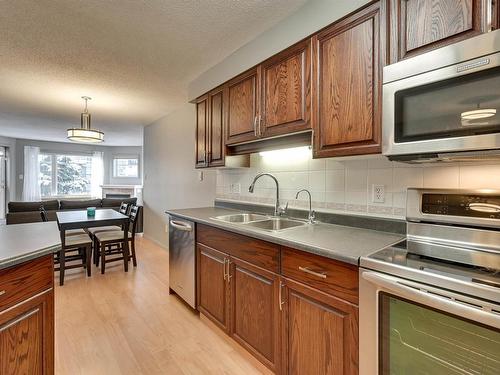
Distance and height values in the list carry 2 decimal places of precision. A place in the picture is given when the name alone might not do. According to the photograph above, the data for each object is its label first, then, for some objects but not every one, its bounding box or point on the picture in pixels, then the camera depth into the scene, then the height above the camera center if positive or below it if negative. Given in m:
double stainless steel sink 2.02 -0.30
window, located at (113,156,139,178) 9.09 +0.62
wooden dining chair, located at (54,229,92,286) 3.04 -0.81
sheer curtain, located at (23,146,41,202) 7.41 +0.28
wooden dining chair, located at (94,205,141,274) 3.45 -0.74
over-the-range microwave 0.92 +0.32
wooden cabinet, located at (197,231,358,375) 1.16 -0.67
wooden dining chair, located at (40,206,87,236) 3.73 -0.69
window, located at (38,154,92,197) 7.99 +0.32
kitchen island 1.08 -0.53
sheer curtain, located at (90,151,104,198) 8.69 +0.36
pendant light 3.53 +0.71
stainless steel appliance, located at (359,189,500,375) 0.82 -0.36
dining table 3.15 -0.45
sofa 4.23 -0.42
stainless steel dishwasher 2.31 -0.71
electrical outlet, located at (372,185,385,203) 1.57 -0.06
